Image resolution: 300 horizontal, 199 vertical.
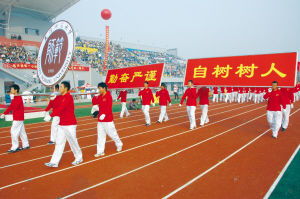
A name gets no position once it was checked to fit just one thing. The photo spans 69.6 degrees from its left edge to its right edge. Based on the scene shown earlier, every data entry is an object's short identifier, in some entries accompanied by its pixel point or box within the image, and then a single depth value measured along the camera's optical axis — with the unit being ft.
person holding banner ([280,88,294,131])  27.89
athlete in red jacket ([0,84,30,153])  20.72
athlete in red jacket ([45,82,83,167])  16.25
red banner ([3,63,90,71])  80.48
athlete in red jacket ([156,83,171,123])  35.94
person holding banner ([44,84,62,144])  20.61
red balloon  85.27
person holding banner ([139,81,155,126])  33.60
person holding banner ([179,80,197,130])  30.03
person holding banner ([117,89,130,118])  41.81
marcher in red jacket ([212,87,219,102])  74.02
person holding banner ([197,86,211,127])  32.48
